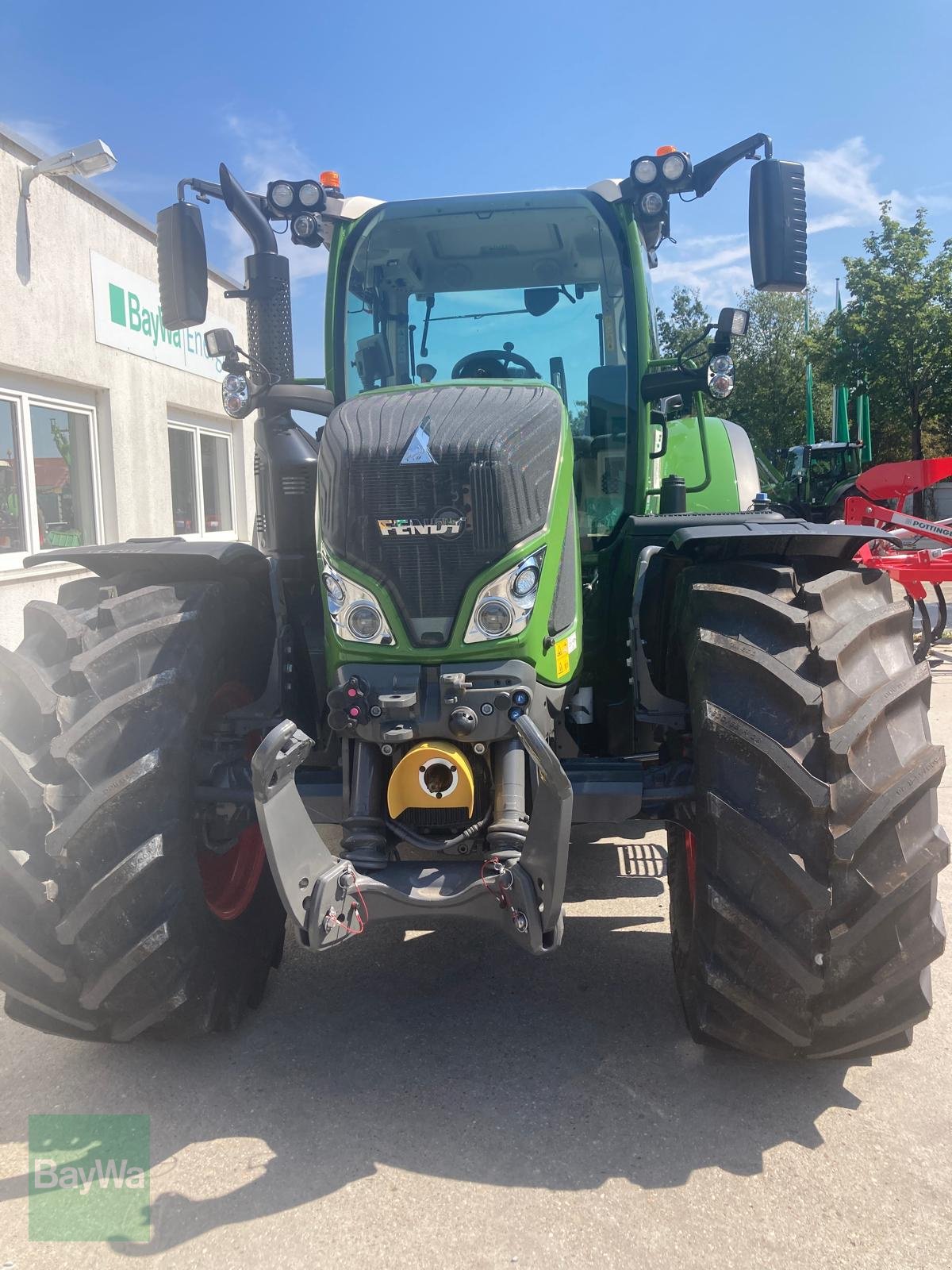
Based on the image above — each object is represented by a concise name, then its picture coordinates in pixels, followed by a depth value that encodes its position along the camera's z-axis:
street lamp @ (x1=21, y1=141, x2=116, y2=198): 7.96
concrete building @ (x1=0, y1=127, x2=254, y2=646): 8.15
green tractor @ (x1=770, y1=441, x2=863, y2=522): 15.71
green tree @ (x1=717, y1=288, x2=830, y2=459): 29.55
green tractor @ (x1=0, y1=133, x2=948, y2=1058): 2.43
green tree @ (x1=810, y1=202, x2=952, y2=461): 20.52
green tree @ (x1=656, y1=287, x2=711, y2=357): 26.36
